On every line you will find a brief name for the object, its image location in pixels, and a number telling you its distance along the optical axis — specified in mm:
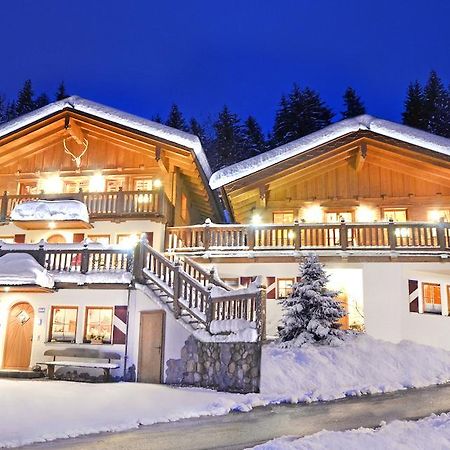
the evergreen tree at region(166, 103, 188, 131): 49812
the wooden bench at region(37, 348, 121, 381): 15219
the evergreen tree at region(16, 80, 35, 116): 51656
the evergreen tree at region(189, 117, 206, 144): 51941
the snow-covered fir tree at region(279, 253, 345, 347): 14938
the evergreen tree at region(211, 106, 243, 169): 47500
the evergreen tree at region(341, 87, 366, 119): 47000
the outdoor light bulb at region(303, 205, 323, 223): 22172
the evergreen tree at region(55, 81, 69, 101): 52162
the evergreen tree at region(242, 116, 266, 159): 47328
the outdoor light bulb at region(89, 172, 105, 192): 23797
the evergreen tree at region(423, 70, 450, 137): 42969
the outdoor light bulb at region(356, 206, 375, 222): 21734
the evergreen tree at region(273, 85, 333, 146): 45938
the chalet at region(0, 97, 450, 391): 15523
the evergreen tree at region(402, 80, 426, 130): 43344
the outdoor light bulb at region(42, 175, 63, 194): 23922
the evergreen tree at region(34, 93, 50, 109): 52531
